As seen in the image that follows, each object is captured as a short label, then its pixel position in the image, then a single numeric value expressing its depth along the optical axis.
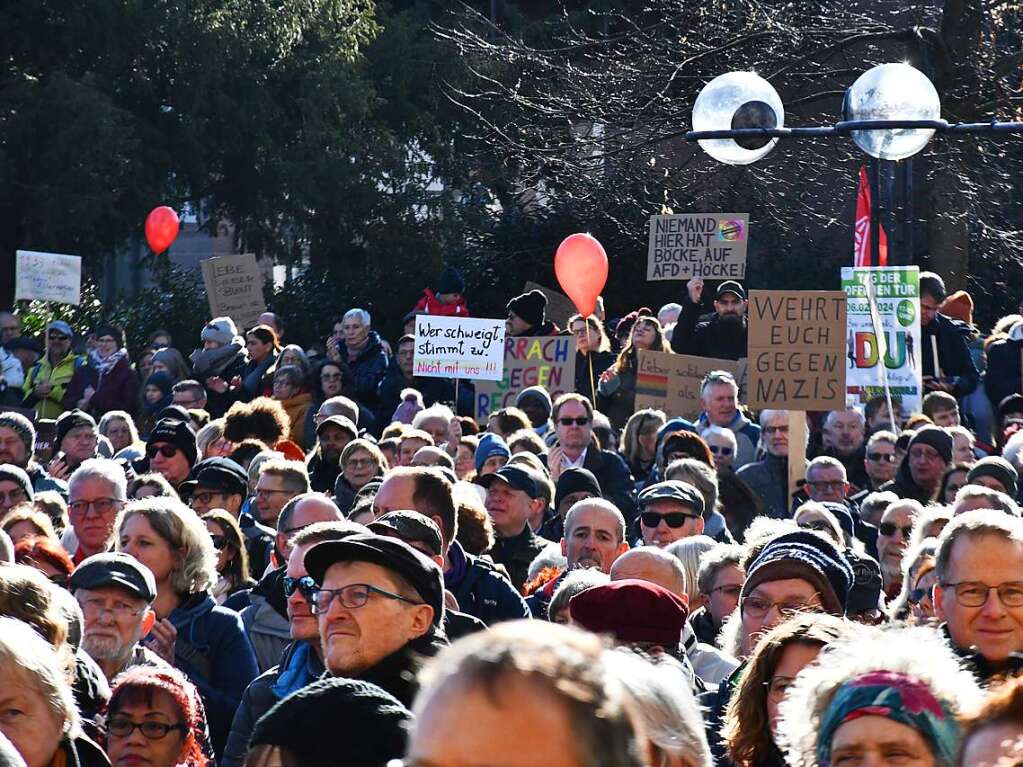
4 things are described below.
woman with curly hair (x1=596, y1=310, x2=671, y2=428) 27.92
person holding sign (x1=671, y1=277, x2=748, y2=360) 30.34
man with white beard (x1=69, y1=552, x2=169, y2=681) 11.05
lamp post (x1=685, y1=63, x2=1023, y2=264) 19.53
